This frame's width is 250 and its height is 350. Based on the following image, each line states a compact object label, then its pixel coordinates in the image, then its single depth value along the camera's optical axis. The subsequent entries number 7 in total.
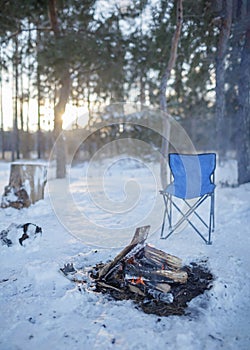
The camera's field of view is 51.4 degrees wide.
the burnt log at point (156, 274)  2.26
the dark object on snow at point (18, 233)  3.04
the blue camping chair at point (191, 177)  3.45
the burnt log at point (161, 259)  2.46
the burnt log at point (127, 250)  2.38
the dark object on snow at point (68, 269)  2.43
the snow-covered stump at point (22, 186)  4.82
